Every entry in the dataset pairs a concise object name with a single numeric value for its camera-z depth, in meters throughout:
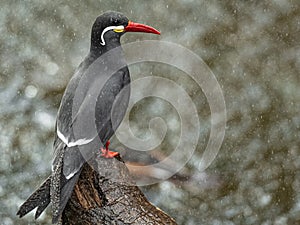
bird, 5.72
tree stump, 5.63
